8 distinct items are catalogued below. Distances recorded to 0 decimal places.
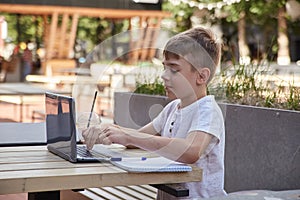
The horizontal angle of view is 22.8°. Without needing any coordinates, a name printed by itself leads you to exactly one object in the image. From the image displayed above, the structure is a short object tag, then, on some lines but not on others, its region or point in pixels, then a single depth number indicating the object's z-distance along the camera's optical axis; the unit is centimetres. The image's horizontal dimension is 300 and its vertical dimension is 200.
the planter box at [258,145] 407
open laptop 270
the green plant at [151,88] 623
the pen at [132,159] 278
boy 266
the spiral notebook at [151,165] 255
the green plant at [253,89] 460
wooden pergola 2194
